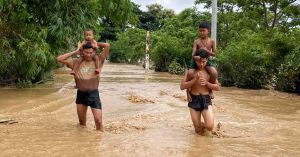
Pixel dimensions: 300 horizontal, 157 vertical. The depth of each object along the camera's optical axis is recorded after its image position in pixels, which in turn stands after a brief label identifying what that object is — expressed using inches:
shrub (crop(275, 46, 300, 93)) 578.9
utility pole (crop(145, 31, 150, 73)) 1166.5
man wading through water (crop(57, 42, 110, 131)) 291.9
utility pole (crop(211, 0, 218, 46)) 612.4
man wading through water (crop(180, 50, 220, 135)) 287.4
